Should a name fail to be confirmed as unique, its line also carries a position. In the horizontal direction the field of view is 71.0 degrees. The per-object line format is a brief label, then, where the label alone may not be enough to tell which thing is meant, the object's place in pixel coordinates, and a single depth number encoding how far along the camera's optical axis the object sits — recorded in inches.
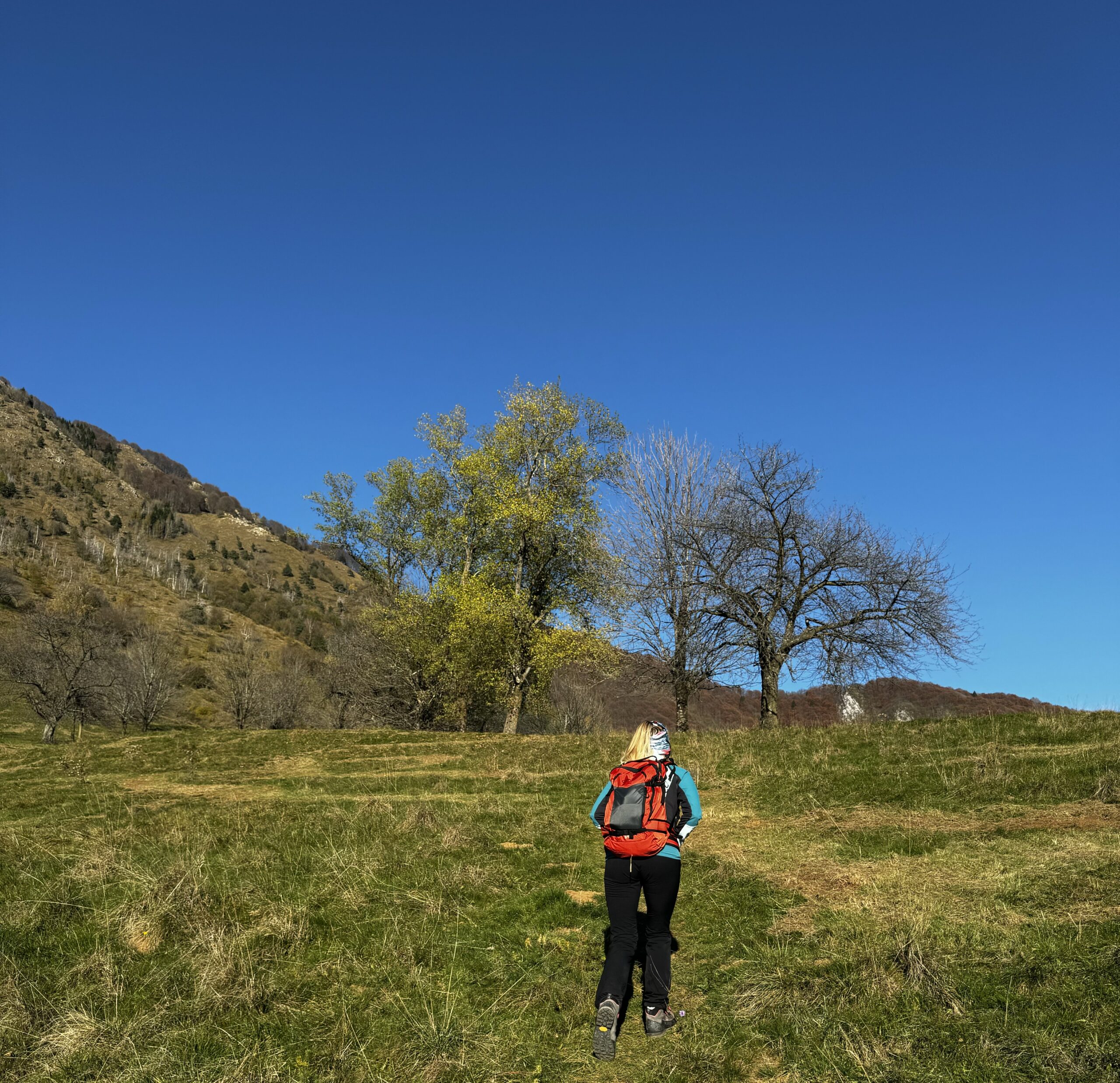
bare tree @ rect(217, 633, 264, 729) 1959.9
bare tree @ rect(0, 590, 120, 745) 1480.1
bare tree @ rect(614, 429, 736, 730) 1117.7
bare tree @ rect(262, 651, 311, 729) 2112.5
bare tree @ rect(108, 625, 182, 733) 1753.2
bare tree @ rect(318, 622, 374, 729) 1739.7
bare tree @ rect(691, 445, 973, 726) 1019.9
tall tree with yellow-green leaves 1147.3
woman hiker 237.8
